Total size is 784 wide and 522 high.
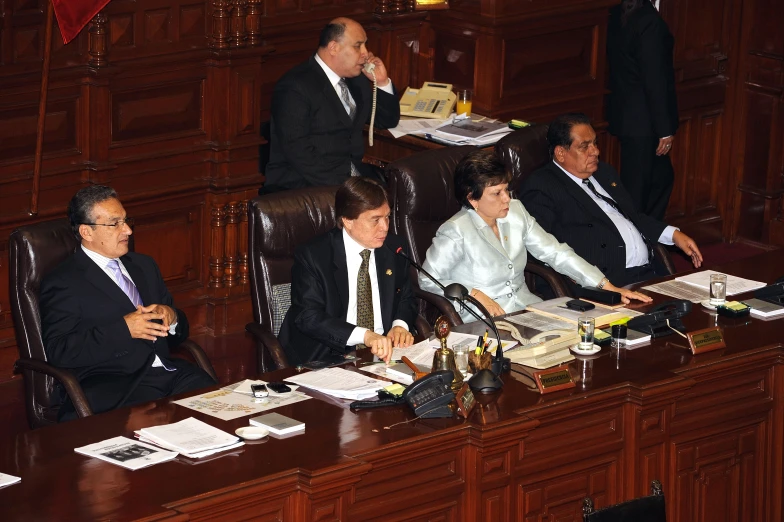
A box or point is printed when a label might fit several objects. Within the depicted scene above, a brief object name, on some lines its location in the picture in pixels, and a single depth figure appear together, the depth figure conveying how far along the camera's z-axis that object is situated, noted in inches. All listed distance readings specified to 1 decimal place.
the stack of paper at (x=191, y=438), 286.7
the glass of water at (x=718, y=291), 392.2
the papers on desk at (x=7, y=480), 268.1
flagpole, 429.7
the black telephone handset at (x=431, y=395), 308.5
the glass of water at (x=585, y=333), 352.5
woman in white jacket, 414.0
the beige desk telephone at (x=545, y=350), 343.6
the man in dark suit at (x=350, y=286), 376.2
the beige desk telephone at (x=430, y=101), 547.2
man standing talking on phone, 485.7
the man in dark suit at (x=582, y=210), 463.5
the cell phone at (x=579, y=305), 386.9
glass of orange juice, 548.4
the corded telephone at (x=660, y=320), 369.4
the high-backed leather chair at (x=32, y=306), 359.6
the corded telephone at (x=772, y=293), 399.2
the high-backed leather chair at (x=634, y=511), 281.9
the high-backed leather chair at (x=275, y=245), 394.0
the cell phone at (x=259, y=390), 318.7
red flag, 437.7
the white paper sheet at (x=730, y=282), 411.8
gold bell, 328.4
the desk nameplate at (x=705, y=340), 354.9
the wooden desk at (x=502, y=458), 272.1
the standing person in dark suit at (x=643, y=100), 577.0
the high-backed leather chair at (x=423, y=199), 434.6
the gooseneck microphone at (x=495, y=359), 325.1
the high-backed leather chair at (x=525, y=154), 474.9
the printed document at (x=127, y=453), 280.5
